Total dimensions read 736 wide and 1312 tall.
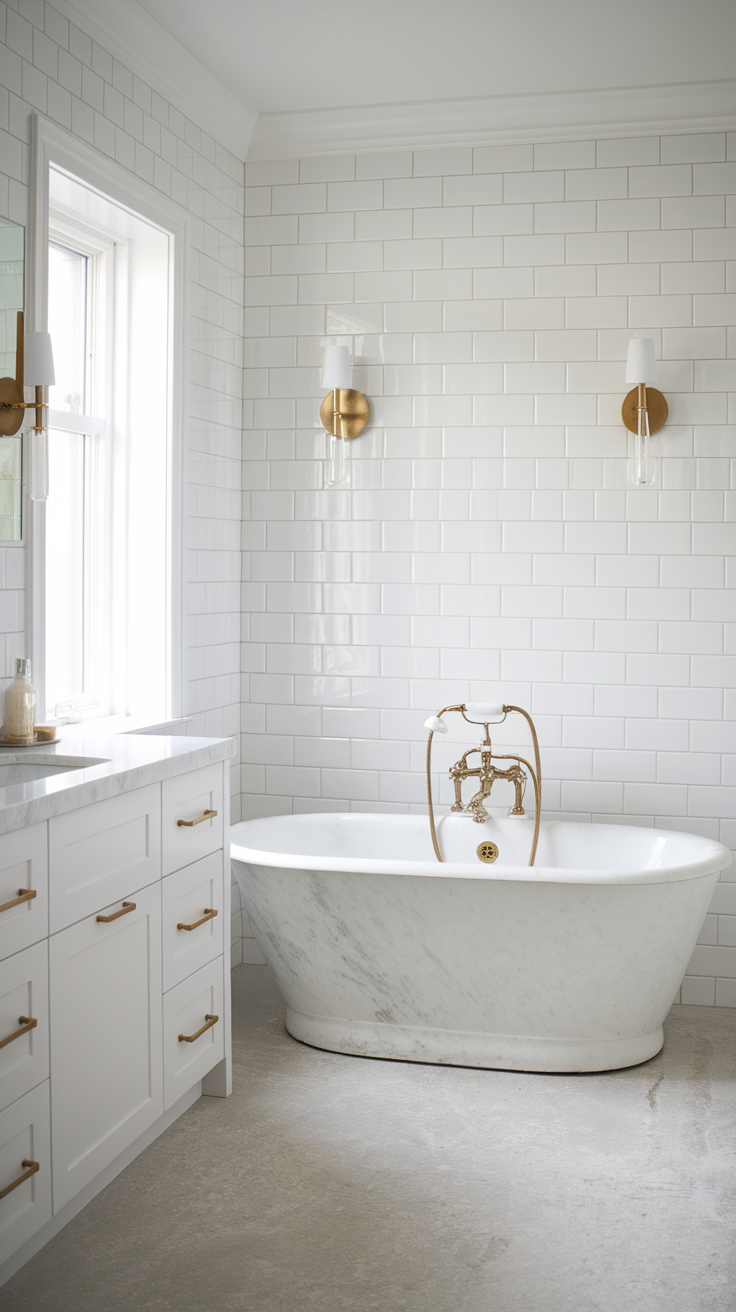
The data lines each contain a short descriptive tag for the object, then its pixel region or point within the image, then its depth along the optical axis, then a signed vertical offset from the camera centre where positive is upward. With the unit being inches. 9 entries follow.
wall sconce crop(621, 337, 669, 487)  145.3 +27.0
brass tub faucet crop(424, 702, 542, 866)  148.3 -24.1
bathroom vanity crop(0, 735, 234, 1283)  80.1 -31.9
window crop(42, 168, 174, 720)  138.0 +14.9
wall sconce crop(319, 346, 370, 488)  159.2 +27.3
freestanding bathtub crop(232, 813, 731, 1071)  121.5 -41.3
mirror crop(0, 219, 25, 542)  103.2 +23.6
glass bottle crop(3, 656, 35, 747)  104.7 -11.8
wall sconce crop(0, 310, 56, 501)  101.3 +19.8
